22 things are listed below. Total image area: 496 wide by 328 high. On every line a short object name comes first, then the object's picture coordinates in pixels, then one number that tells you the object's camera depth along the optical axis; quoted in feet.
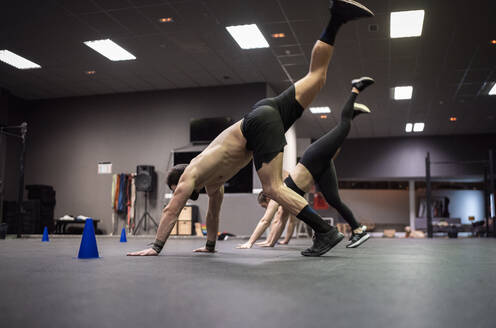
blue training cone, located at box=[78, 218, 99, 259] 8.50
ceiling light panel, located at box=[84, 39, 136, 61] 25.64
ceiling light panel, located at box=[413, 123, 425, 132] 43.42
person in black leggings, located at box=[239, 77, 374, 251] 11.88
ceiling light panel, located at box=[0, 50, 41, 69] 27.37
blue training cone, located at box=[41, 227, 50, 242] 18.88
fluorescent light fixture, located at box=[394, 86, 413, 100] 32.65
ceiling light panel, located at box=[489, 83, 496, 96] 32.14
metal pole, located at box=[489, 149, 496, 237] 29.27
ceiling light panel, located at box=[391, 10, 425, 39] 21.34
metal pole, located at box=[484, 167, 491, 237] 30.94
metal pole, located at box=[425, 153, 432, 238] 30.50
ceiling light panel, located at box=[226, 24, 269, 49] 23.47
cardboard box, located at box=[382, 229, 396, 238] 45.11
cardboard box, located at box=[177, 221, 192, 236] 30.30
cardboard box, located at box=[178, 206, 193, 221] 30.37
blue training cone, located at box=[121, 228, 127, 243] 18.94
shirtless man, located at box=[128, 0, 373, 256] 8.39
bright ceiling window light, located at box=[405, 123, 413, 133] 43.50
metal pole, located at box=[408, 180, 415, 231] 51.38
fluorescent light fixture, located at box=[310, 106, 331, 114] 38.60
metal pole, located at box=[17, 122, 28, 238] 21.99
